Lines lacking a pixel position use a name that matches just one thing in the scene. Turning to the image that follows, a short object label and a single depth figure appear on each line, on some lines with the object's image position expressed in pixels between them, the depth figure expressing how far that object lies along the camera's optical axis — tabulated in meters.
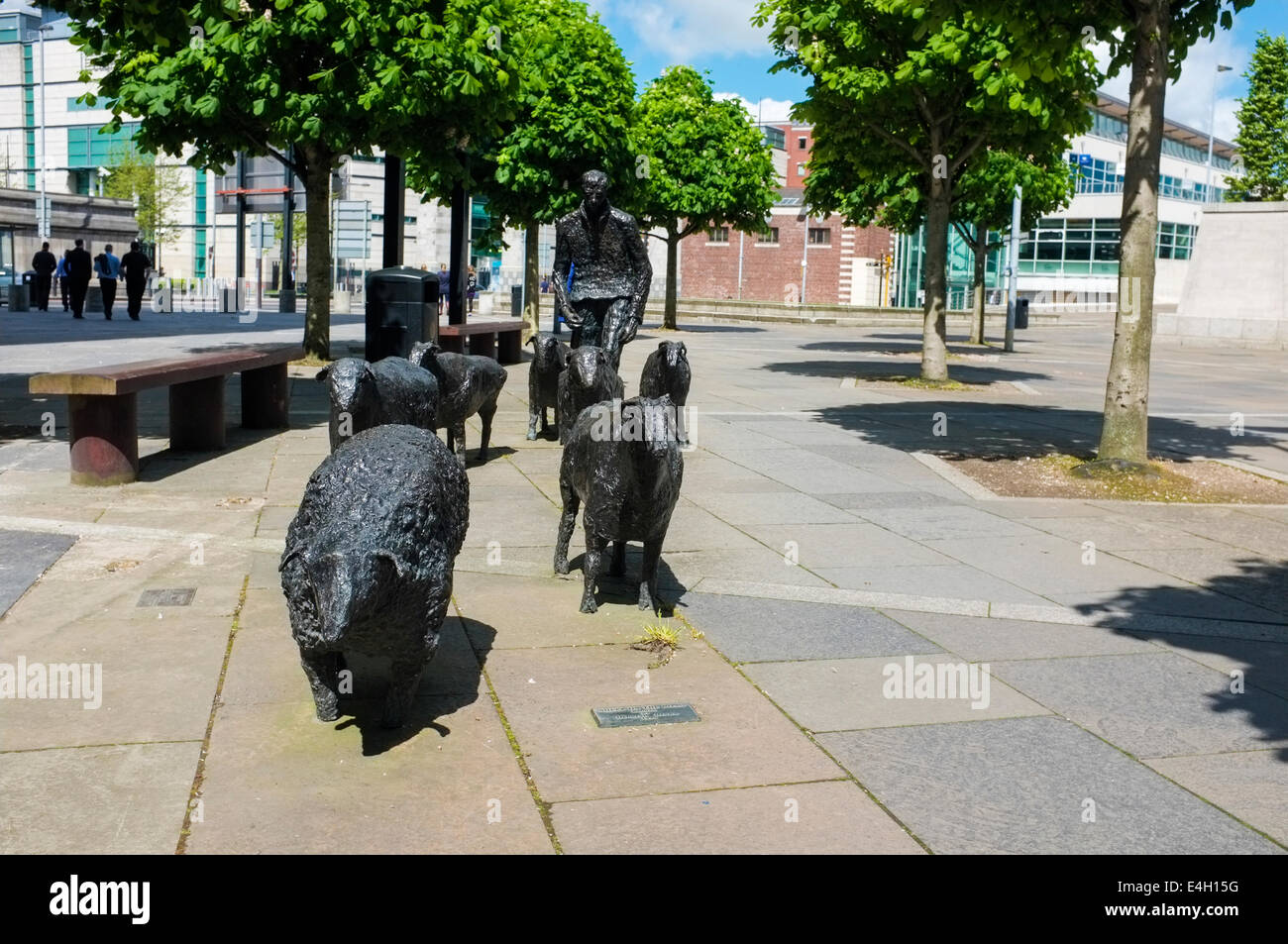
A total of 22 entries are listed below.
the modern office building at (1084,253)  68.96
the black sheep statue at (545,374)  11.60
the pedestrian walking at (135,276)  32.00
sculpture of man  10.99
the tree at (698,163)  33.97
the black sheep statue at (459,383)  9.63
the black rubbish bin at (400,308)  15.43
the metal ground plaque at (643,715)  4.81
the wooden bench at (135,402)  8.98
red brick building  74.19
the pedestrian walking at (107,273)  31.79
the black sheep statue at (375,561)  4.13
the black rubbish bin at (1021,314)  40.50
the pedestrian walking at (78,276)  31.78
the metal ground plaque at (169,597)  6.25
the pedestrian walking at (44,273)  35.81
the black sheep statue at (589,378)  8.42
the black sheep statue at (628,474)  5.87
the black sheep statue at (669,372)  7.80
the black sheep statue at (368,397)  7.24
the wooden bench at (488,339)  17.19
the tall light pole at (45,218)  49.75
